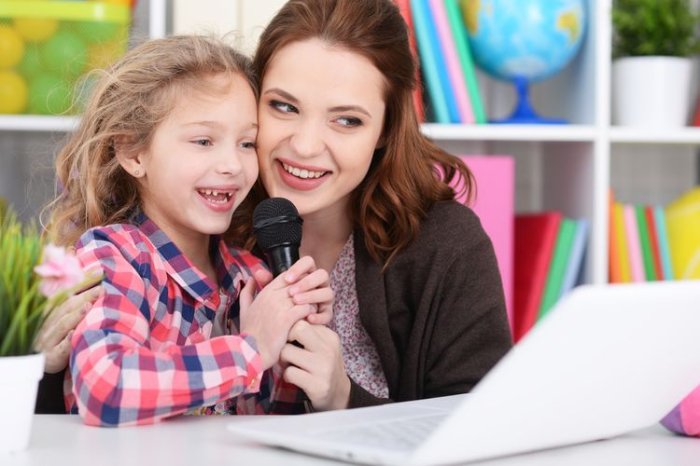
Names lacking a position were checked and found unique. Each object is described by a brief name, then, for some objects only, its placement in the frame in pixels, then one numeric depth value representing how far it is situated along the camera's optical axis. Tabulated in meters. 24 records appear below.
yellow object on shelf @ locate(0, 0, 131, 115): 2.17
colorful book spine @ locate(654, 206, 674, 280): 2.32
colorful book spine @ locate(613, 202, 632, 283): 2.29
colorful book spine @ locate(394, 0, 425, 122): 2.17
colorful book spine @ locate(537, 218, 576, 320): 2.27
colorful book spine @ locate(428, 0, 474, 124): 2.21
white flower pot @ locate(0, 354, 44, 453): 0.84
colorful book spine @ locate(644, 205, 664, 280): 2.32
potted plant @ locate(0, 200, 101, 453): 0.84
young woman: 1.51
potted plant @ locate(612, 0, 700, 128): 2.30
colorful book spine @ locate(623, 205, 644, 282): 2.29
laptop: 0.72
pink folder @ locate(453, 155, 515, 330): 2.23
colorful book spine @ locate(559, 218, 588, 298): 2.26
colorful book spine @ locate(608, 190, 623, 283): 2.29
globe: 2.22
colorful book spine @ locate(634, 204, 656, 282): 2.31
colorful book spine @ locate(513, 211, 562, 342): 2.27
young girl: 1.17
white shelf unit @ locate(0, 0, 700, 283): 2.25
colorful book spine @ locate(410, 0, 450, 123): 2.20
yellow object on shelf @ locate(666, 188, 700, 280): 2.30
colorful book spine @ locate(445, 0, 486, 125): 2.22
